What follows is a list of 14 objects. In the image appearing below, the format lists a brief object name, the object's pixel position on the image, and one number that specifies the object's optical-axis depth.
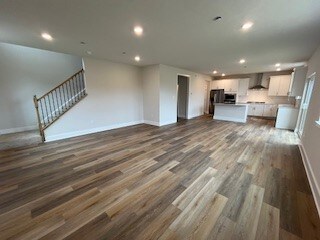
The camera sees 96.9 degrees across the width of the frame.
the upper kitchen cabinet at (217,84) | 9.37
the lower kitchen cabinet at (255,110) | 8.37
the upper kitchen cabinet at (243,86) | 8.66
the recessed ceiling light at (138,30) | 2.59
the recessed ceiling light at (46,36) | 2.92
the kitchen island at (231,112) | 6.98
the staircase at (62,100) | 4.66
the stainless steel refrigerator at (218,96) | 9.24
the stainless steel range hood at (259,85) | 8.35
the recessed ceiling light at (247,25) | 2.36
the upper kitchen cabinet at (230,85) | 8.86
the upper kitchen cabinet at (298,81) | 5.42
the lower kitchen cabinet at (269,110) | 7.96
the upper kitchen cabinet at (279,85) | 7.41
